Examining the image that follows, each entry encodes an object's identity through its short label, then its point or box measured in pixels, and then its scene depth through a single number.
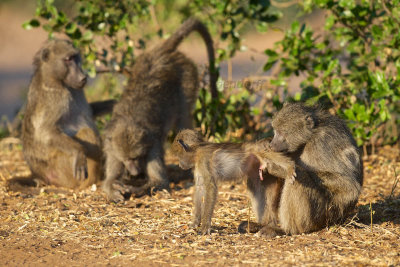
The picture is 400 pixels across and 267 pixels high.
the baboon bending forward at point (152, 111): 12.12
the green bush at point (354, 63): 12.00
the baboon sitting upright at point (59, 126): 13.01
